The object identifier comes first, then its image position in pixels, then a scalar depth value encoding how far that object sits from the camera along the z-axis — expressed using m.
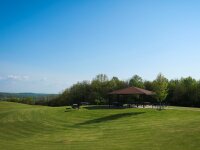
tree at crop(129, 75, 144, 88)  44.28
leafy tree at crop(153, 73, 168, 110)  25.85
